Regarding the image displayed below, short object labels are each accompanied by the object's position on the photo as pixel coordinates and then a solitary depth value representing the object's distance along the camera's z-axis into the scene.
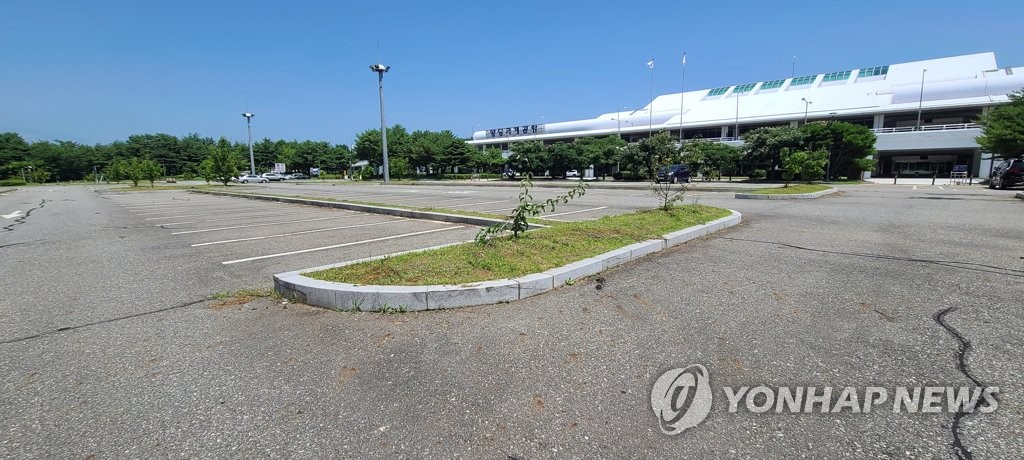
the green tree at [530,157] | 51.03
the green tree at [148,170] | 43.17
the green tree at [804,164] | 19.30
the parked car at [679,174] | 32.21
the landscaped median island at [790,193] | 17.16
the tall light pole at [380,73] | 41.12
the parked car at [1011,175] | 24.23
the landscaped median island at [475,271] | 4.40
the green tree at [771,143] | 36.75
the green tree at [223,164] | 40.66
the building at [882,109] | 44.94
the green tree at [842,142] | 36.09
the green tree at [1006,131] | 26.70
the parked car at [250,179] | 62.19
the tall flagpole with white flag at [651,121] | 69.31
